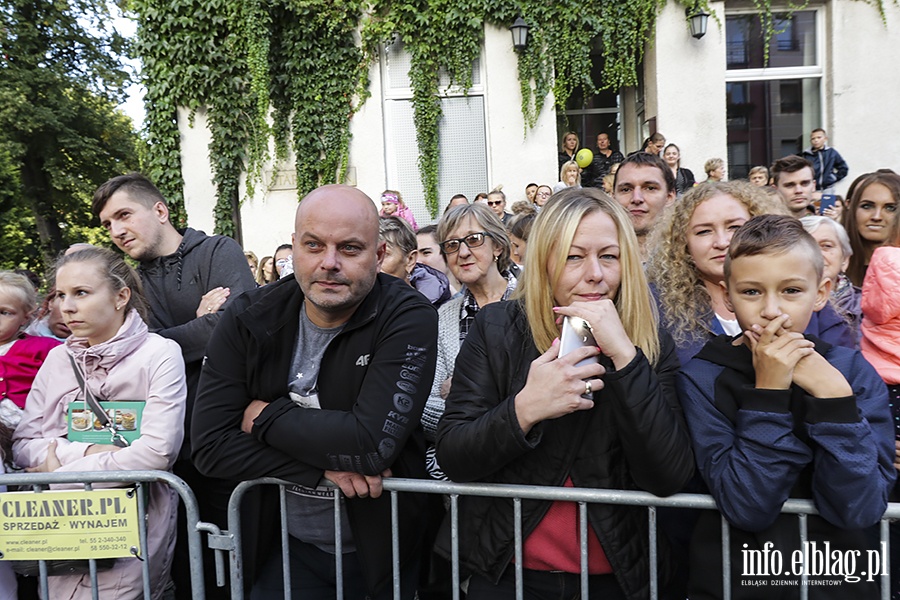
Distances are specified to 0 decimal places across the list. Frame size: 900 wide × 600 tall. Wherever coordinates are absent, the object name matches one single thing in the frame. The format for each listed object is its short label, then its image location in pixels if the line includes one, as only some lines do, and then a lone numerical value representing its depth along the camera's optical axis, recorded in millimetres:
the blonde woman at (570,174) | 9627
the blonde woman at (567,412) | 1771
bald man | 2033
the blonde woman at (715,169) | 9019
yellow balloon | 10312
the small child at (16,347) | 3037
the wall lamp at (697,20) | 9484
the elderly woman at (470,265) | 3321
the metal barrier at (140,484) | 2225
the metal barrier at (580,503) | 1766
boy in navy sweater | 1672
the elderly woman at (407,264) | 4027
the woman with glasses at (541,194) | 9391
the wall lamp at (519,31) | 9594
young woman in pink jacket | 2486
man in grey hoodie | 3242
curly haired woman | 2400
